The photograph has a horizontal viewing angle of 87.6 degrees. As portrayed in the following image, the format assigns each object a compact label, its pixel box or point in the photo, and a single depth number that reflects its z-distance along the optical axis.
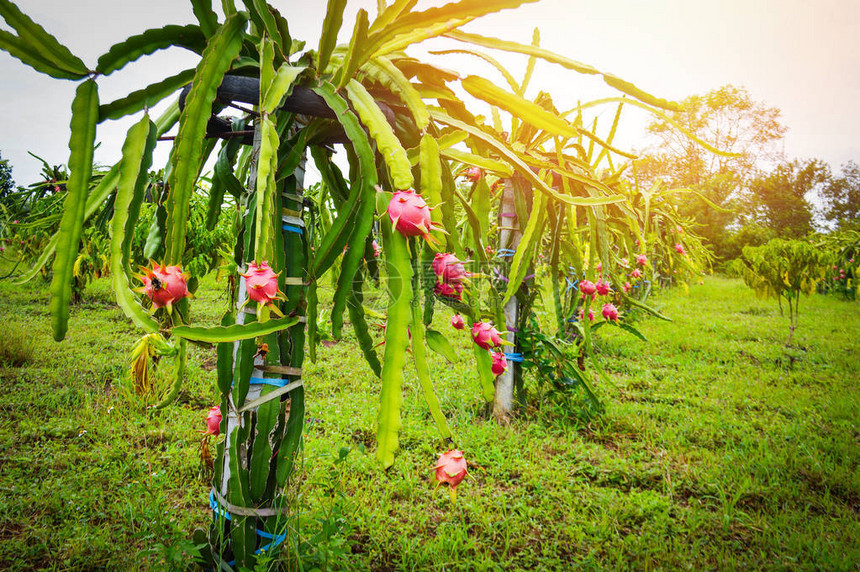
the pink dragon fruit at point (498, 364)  1.28
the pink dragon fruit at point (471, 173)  1.67
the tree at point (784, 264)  4.20
